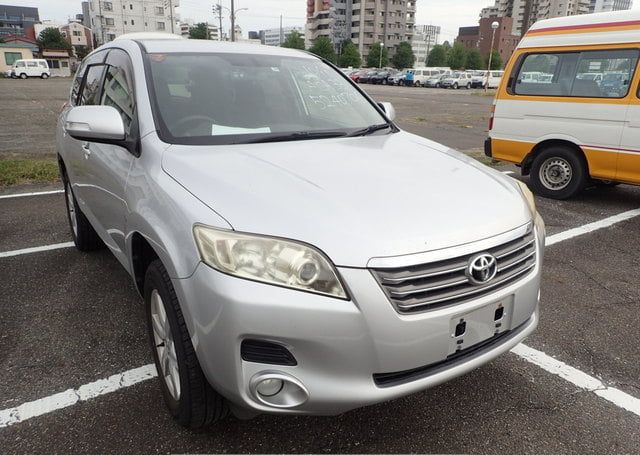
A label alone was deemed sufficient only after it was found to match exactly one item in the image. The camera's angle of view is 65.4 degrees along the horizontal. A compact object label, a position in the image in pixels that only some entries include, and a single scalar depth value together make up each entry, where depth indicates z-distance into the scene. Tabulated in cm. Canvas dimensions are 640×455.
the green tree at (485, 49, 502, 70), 8600
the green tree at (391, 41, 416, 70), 8469
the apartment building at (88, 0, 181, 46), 9306
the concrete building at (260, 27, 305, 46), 17712
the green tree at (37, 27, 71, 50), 7269
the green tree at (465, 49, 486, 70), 9551
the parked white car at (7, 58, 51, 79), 4856
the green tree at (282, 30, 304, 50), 8562
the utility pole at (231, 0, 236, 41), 4690
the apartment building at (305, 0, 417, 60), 9594
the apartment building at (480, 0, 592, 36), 11614
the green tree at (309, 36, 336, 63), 7919
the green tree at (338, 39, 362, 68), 7981
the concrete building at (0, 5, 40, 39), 10650
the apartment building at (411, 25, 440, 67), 13300
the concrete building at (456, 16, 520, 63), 10700
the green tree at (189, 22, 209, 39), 9106
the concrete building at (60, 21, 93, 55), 9263
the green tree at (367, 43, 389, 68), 8206
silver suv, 168
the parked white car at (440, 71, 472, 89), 4653
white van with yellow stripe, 564
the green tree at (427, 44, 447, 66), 9781
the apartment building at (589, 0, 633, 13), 14288
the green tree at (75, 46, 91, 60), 8438
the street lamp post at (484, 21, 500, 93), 4261
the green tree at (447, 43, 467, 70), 9331
